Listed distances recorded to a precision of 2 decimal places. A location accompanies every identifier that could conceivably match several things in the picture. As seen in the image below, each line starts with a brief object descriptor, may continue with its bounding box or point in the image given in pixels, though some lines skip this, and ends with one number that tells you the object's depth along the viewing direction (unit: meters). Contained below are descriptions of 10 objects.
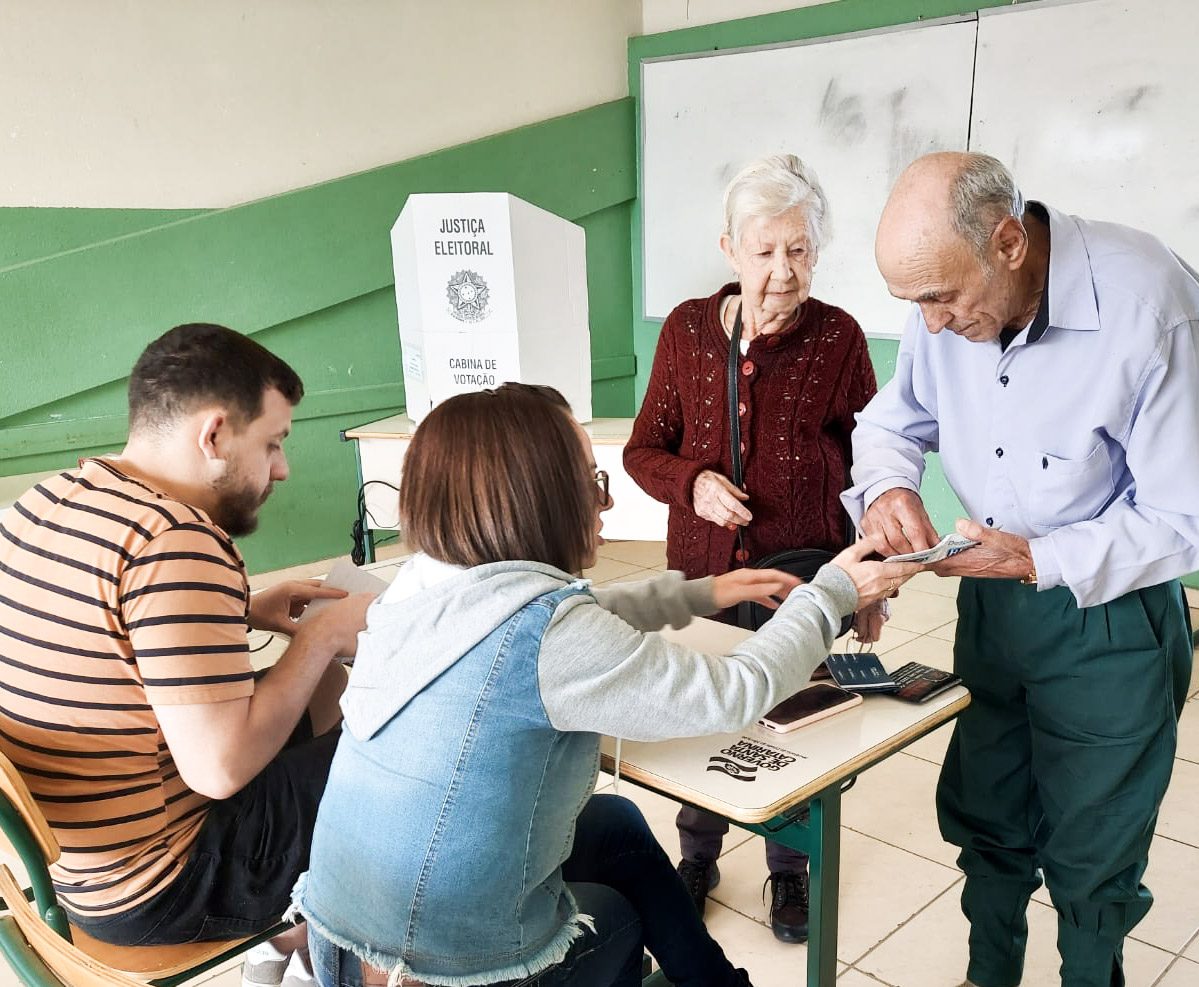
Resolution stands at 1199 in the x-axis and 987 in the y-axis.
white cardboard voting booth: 3.44
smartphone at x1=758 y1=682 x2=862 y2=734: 1.47
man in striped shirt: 1.31
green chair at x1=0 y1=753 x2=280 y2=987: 0.91
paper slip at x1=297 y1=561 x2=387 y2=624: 1.87
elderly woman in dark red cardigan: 1.97
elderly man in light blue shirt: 1.44
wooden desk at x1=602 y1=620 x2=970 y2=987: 1.32
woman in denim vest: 1.13
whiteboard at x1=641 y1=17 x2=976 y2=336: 4.38
